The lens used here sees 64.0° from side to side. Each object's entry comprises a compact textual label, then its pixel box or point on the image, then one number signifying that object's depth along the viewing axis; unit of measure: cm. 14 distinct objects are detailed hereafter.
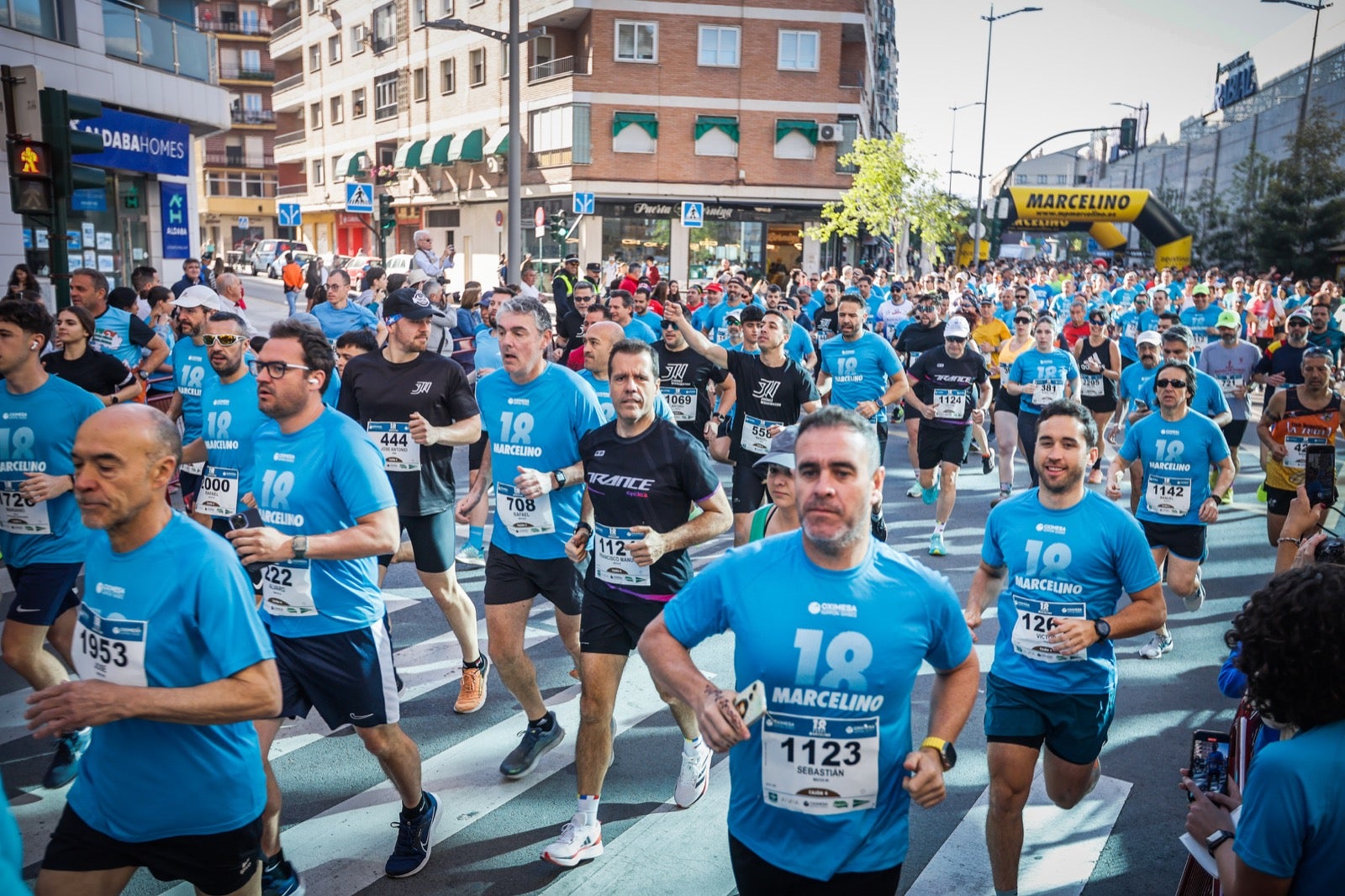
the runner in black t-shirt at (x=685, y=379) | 1059
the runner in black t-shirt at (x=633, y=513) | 487
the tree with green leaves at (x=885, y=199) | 3762
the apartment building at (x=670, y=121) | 3950
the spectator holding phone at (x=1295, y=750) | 237
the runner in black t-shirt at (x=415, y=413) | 654
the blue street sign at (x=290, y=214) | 2628
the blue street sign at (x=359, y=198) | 2442
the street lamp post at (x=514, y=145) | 1816
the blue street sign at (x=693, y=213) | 2727
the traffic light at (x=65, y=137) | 938
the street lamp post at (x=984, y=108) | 3941
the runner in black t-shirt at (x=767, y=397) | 867
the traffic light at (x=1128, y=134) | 3228
